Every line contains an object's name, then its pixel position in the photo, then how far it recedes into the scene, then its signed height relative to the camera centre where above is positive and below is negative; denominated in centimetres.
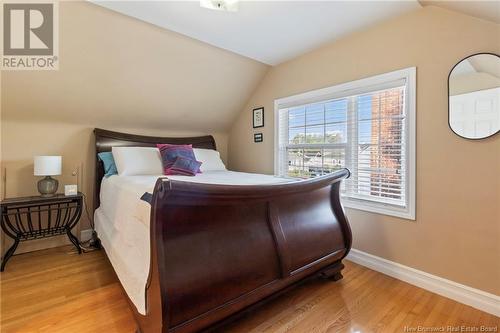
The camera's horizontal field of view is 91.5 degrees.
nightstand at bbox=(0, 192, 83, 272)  234 -59
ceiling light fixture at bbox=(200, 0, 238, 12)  186 +124
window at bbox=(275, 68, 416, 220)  213 +27
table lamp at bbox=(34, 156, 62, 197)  244 -8
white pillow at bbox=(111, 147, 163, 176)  279 +3
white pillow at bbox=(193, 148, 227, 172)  343 +6
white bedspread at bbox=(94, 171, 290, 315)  135 -45
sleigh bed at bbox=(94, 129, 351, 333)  114 -50
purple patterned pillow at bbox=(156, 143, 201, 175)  296 +12
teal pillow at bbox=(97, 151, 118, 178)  287 +1
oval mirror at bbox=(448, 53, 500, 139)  166 +48
